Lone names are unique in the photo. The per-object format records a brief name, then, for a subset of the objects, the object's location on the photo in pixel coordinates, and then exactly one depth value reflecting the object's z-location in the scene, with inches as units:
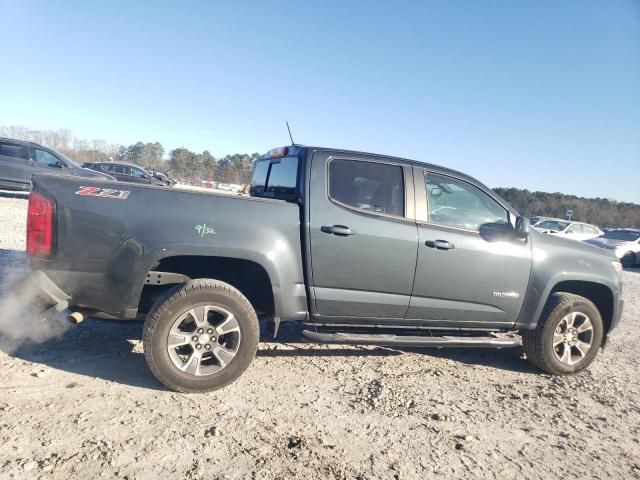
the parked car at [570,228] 724.0
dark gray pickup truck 124.0
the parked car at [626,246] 623.8
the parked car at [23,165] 550.0
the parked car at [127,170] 935.7
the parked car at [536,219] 796.6
